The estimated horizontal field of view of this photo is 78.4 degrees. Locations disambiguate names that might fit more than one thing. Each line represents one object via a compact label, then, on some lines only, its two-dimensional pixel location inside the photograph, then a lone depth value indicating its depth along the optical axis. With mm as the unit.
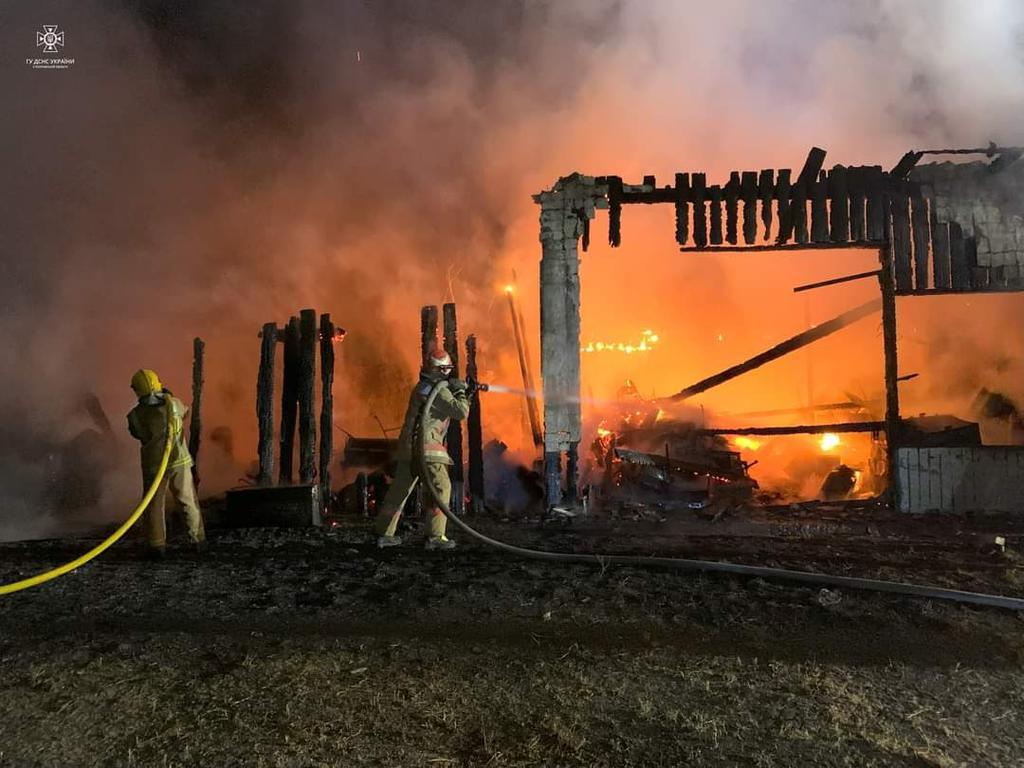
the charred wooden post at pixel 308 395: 8516
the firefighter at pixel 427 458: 6527
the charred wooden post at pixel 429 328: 8297
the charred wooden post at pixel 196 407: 8695
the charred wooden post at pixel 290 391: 8688
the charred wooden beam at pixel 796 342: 8641
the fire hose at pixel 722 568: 4203
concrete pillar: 8484
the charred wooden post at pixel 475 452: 8508
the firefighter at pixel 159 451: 6281
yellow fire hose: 4488
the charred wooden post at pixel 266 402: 8617
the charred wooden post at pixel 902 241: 8445
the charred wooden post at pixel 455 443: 8250
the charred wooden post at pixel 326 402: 8414
